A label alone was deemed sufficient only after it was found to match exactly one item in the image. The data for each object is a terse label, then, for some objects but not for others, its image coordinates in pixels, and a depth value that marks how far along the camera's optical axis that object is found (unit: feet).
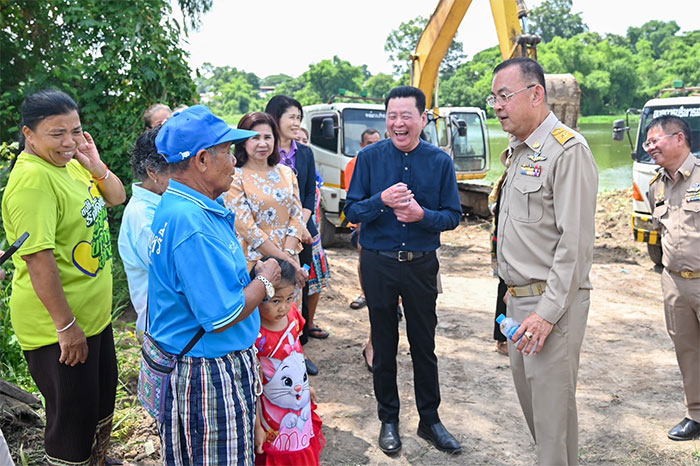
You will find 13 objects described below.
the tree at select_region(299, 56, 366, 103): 214.69
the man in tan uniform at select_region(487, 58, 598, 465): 8.41
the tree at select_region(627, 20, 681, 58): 280.31
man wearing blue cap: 6.49
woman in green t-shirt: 8.16
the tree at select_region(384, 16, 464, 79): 198.18
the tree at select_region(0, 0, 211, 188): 19.10
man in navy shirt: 11.29
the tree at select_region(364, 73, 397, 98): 237.49
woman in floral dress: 12.39
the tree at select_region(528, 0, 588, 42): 315.99
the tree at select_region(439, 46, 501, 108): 175.94
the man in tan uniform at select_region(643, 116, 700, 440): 12.15
